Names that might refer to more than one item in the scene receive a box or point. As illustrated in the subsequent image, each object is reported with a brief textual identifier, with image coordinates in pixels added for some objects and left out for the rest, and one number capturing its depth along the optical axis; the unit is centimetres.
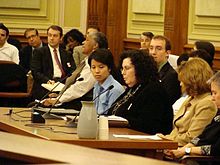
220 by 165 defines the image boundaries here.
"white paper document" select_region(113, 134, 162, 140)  618
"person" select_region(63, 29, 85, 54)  1366
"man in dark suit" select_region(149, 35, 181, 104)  882
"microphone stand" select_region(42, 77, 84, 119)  741
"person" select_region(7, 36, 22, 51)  1489
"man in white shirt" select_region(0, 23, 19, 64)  1324
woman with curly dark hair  694
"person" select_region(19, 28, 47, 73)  1399
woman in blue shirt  802
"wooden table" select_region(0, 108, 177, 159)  591
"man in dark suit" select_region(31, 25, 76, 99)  1198
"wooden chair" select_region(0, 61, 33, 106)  1091
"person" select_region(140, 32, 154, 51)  1141
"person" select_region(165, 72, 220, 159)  632
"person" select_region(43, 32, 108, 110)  929
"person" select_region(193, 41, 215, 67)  928
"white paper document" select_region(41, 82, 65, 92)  1029
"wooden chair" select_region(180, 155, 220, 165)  635
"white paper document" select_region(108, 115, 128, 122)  687
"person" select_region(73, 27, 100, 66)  1262
